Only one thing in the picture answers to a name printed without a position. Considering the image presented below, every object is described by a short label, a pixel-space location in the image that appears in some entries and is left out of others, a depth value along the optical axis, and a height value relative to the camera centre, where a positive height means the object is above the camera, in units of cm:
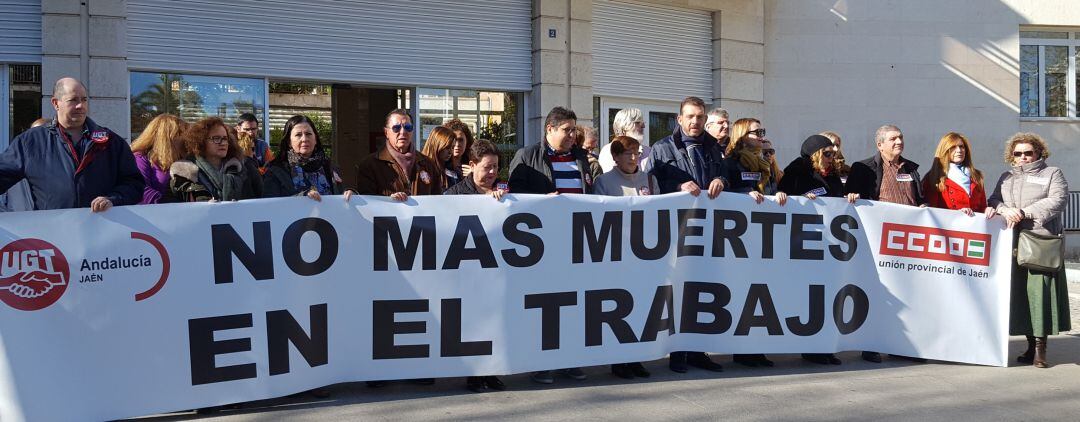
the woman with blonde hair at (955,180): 789 +10
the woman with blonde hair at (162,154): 624 +23
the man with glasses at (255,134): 861 +48
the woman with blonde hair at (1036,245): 746 -38
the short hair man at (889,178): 790 +11
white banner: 543 -61
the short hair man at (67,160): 574 +17
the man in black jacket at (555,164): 701 +19
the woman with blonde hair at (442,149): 739 +31
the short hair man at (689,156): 742 +26
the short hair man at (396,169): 687 +16
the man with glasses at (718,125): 763 +50
